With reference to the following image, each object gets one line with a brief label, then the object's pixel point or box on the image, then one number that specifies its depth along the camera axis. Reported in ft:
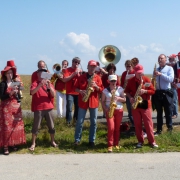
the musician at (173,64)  32.58
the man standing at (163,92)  27.68
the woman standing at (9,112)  24.06
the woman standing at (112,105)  24.66
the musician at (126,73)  31.17
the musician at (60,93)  33.68
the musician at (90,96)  25.34
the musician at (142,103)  24.73
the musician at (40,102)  24.79
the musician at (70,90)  30.66
